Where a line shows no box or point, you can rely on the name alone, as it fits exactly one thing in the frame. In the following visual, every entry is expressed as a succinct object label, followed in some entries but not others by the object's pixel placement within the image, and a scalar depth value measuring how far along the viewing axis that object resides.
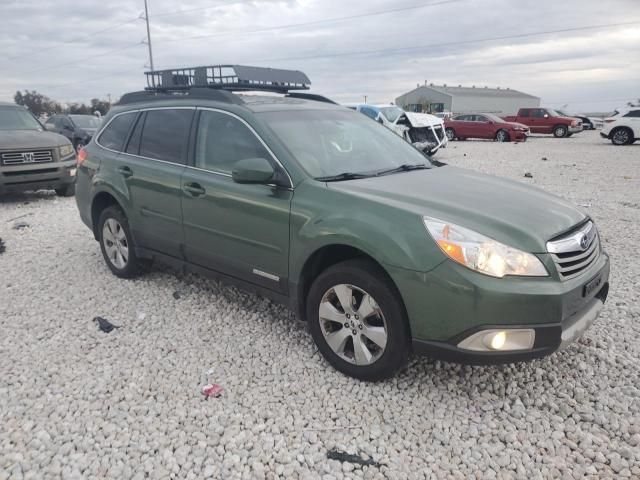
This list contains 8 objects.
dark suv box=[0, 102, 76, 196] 8.57
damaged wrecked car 15.84
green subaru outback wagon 2.59
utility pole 38.02
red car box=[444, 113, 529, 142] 24.45
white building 67.69
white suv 20.89
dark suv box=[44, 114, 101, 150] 16.56
